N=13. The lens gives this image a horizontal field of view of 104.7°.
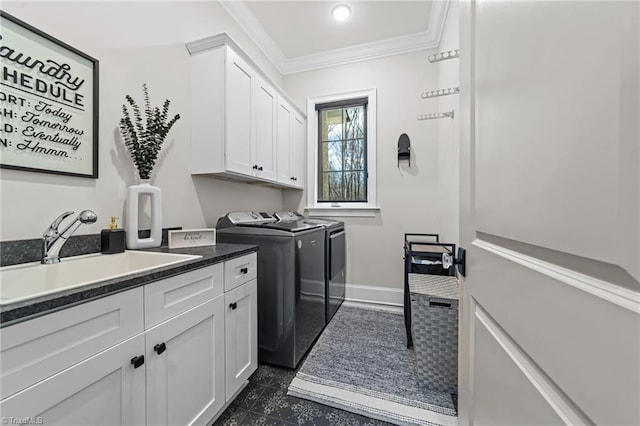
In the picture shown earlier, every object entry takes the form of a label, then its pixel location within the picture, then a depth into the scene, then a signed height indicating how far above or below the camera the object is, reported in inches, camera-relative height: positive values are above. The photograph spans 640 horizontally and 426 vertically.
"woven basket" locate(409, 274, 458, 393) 56.4 -28.4
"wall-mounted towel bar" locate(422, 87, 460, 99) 63.9 +32.9
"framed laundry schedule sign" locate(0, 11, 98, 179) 37.5 +18.5
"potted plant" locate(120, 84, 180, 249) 52.7 +13.1
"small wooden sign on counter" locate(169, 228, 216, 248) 57.5 -6.1
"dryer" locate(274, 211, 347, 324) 92.0 -18.7
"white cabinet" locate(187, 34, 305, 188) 69.2 +30.6
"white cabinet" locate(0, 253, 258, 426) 23.8 -18.3
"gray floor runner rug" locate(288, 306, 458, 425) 53.6 -42.4
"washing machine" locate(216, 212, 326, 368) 65.5 -20.2
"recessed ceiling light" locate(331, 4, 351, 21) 88.1 +73.6
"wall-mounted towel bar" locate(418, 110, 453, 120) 77.1 +31.3
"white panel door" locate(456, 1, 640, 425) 10.9 +0.0
